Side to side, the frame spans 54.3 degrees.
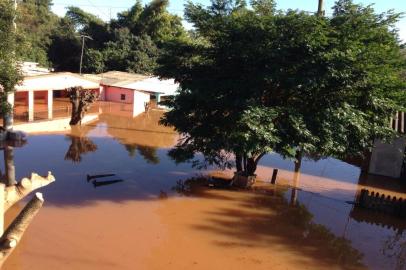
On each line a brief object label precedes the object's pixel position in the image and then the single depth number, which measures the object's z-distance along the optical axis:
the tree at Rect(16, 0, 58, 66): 48.31
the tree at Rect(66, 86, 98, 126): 26.28
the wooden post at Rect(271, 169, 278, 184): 17.20
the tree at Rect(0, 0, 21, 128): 12.91
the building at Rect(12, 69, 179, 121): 30.00
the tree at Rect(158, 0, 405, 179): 12.80
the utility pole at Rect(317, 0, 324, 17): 15.51
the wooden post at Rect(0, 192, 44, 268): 4.21
